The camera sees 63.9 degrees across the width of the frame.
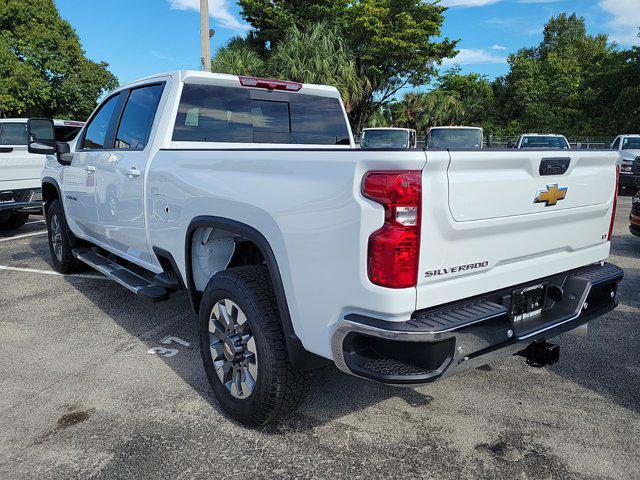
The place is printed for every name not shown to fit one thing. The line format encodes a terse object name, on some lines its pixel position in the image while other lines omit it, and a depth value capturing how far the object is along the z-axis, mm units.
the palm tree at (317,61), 26188
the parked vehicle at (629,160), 13141
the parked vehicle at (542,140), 16953
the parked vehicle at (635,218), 7078
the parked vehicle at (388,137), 13992
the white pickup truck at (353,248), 2057
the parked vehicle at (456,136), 12891
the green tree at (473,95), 42500
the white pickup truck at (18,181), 8172
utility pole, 11281
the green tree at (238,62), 24922
